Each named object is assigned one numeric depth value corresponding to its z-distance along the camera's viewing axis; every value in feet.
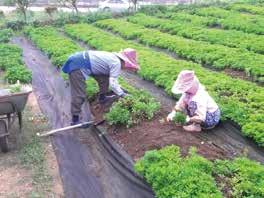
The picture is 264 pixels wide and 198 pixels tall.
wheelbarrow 13.33
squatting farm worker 12.91
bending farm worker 14.80
